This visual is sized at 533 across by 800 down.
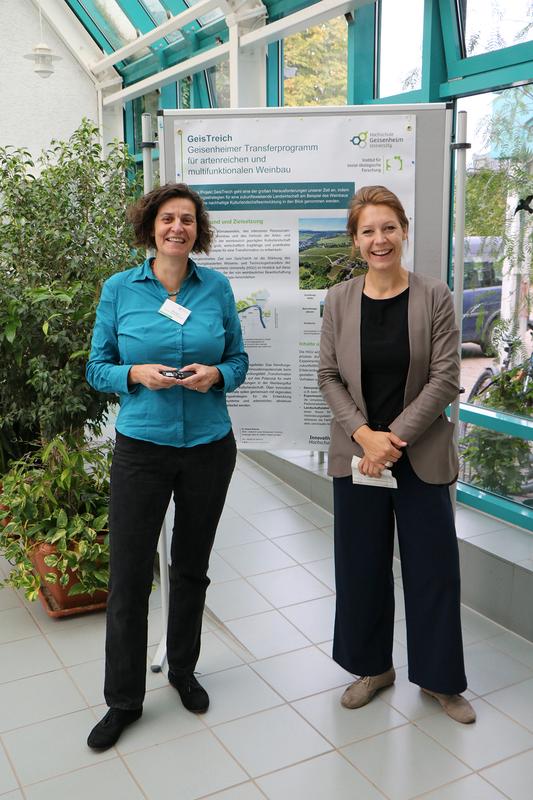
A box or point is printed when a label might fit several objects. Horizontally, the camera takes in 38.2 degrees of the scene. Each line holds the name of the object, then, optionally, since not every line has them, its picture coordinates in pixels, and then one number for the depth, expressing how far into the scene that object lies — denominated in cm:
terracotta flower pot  322
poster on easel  265
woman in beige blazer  230
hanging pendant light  642
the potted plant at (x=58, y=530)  315
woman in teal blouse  226
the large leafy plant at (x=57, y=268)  318
